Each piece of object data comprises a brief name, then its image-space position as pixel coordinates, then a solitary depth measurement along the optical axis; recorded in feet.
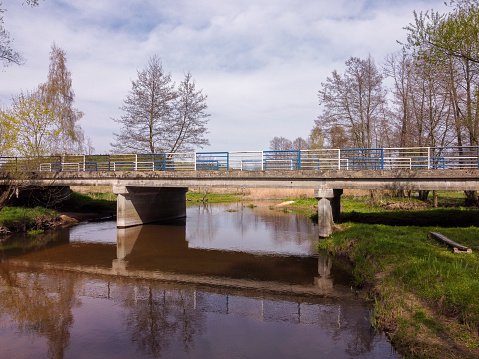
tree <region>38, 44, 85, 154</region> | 112.78
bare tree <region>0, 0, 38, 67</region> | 39.71
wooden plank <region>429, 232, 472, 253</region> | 36.50
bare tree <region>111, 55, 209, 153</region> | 99.45
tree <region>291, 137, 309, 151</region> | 306.96
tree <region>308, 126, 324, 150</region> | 171.46
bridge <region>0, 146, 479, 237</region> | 55.26
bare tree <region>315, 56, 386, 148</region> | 93.56
